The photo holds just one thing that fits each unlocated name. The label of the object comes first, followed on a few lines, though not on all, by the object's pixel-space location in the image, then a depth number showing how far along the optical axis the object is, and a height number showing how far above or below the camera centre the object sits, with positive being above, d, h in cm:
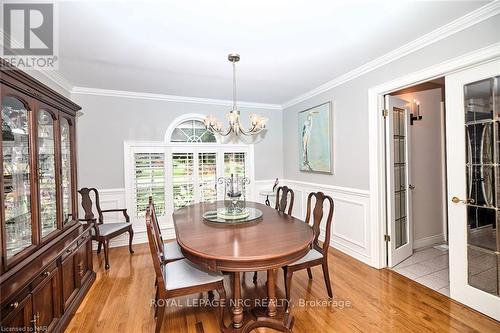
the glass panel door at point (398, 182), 279 -24
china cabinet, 141 -35
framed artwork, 348 +43
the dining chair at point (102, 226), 289 -79
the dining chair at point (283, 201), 274 -44
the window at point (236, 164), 445 +5
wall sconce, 335 +75
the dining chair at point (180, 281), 164 -86
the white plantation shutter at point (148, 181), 381 -21
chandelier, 254 +53
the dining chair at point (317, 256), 203 -87
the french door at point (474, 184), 186 -20
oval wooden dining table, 152 -58
